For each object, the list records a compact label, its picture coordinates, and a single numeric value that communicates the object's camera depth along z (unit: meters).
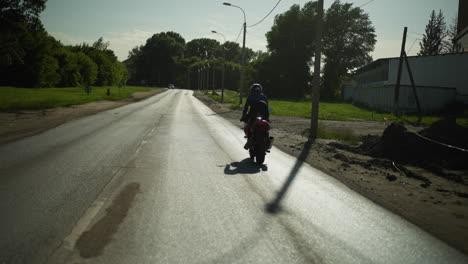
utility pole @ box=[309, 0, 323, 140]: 14.60
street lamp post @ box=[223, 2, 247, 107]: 35.92
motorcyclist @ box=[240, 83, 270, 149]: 9.35
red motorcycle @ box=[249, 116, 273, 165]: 8.71
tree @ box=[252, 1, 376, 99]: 71.56
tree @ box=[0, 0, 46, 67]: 42.66
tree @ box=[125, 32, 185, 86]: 141.00
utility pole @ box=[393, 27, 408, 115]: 28.03
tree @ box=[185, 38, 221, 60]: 177.50
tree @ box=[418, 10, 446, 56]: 91.00
